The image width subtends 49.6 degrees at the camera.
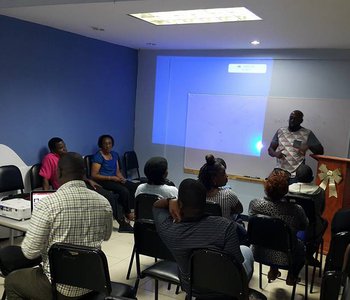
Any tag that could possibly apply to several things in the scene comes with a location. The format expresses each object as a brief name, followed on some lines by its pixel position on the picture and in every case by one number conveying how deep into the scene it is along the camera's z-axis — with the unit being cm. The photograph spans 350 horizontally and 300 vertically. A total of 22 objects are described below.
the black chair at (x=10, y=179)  435
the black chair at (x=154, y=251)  257
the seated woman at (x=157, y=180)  361
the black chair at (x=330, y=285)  185
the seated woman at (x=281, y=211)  307
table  267
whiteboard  526
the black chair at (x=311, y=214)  359
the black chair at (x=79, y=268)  196
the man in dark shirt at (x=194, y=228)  207
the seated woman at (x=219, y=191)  329
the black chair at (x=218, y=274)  203
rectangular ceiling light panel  357
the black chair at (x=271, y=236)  289
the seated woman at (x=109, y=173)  534
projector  280
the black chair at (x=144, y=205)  344
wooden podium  432
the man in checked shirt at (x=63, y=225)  207
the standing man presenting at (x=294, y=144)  513
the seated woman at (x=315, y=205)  361
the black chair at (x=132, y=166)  646
